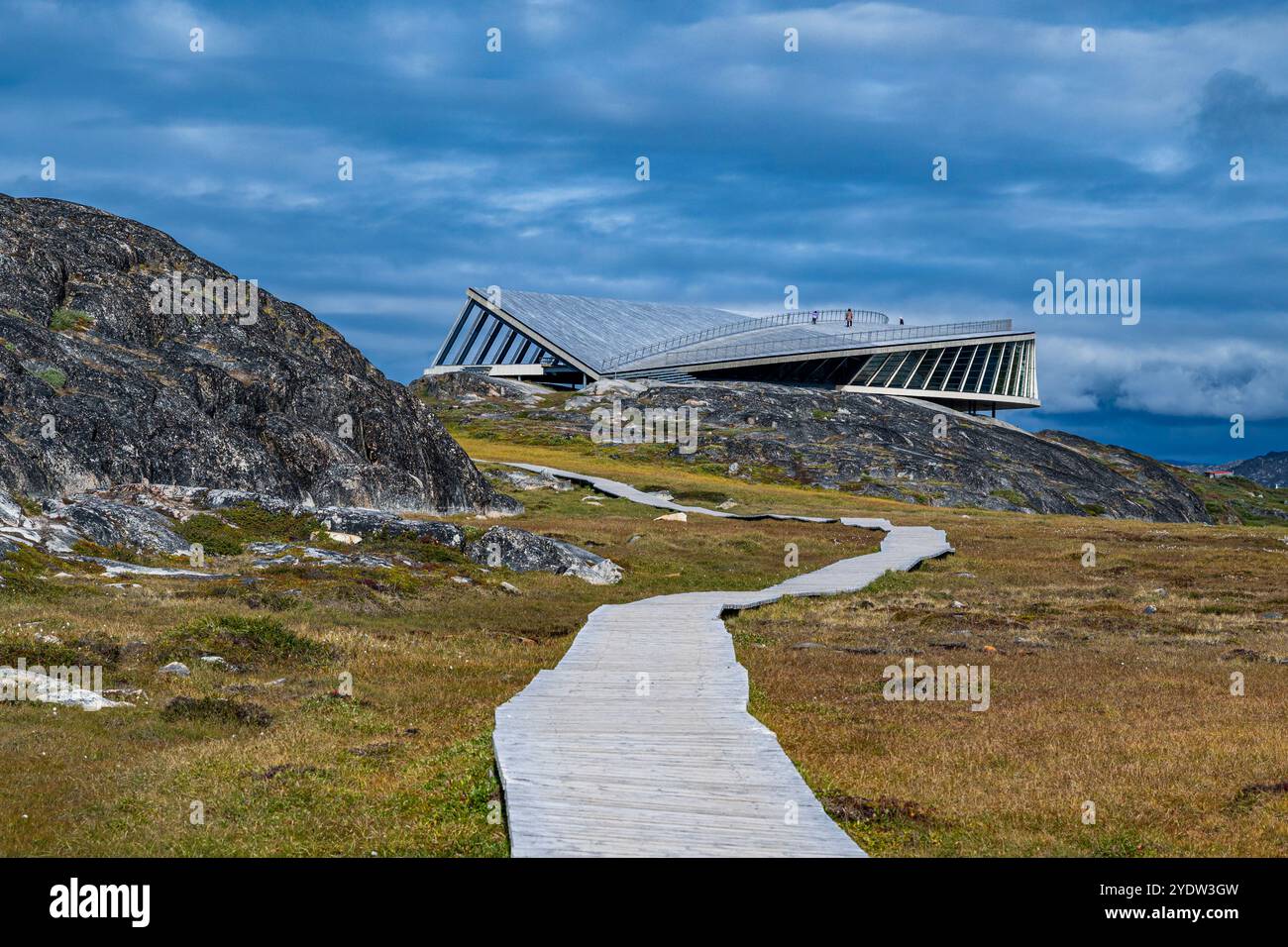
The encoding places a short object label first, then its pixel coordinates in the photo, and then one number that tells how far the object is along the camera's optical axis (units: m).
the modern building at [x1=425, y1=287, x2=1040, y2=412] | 166.12
